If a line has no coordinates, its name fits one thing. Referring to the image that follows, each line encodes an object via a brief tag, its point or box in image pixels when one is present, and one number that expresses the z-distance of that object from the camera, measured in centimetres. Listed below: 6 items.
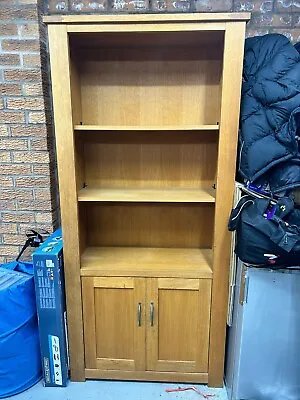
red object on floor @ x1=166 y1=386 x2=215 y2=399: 166
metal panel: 143
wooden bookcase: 150
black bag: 122
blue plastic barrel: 158
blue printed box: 158
